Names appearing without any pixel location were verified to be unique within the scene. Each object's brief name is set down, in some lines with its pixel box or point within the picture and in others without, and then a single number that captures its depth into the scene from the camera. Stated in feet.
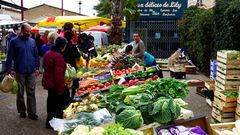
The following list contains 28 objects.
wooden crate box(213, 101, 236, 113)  23.88
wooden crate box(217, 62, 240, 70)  25.32
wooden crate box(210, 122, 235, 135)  14.39
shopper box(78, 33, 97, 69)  35.32
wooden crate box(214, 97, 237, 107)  23.84
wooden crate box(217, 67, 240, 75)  25.40
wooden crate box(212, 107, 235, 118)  24.06
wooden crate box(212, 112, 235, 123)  24.03
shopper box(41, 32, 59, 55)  28.19
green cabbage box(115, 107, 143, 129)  13.28
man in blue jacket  24.47
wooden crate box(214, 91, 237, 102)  23.72
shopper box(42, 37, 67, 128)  22.27
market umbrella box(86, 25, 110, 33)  78.86
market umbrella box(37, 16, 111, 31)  60.70
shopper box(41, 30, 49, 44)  52.16
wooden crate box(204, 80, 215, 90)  29.24
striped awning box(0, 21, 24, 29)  46.18
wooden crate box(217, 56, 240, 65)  25.14
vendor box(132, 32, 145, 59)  35.58
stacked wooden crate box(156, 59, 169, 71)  58.87
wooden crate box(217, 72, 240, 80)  25.52
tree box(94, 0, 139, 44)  64.70
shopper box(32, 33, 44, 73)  50.60
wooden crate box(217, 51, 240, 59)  24.95
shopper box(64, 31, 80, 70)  26.10
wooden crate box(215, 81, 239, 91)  25.70
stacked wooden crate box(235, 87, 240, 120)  22.93
